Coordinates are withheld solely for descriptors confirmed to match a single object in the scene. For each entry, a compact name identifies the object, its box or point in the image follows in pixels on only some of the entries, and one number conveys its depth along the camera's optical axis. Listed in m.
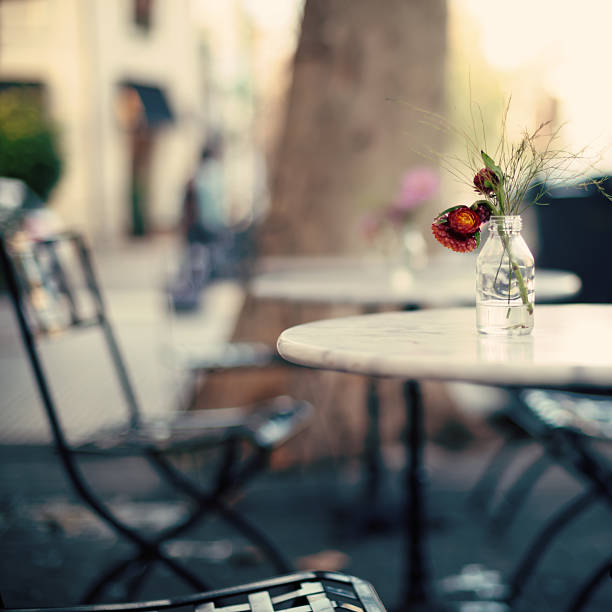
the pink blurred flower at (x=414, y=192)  2.95
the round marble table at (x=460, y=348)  1.82
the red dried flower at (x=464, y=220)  2.00
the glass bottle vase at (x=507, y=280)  2.04
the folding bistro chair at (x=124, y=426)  2.41
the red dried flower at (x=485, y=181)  2.00
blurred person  9.95
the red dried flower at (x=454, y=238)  2.01
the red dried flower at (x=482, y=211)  2.02
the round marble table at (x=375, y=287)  2.58
